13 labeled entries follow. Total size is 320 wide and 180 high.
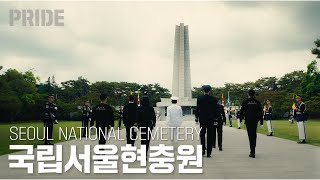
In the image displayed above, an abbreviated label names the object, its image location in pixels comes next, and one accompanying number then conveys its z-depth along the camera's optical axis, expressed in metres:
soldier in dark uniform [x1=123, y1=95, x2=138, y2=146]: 12.73
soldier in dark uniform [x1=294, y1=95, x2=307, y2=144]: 16.68
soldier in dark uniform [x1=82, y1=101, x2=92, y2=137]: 22.25
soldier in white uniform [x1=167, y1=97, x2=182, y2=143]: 13.09
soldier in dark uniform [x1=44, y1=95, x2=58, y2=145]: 16.28
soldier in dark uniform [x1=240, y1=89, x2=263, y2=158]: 11.79
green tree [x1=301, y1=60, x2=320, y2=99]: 61.74
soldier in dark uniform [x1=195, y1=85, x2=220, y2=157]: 11.86
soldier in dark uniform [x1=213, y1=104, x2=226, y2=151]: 13.58
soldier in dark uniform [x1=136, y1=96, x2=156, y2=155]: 11.62
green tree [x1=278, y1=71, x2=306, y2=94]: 78.38
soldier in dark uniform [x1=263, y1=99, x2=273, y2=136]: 22.26
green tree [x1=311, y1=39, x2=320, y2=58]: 49.72
